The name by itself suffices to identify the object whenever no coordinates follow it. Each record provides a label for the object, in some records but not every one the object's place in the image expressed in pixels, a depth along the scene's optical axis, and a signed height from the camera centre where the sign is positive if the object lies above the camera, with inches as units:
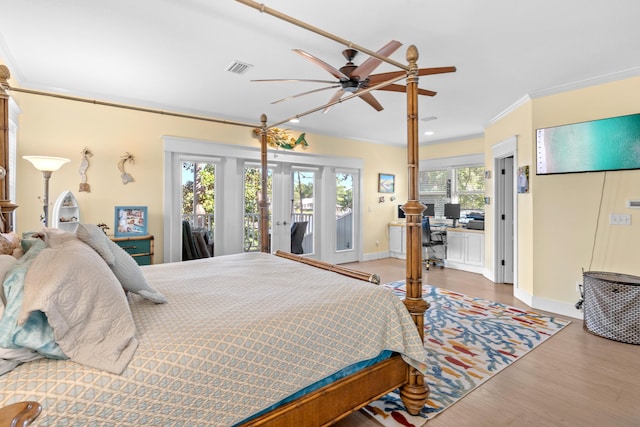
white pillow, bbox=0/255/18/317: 42.0 -7.9
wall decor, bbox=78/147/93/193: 150.2 +20.2
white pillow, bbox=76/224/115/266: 60.8 -5.4
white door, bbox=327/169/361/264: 253.1 -4.9
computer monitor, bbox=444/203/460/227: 246.7 -1.3
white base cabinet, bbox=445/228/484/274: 223.1 -29.2
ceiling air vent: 119.5 +55.3
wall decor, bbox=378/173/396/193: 277.9 +24.0
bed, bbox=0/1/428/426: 41.3 -22.2
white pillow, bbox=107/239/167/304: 62.4 -13.1
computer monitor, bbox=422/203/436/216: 262.2 -0.4
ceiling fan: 89.9 +41.9
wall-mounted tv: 123.6 +26.0
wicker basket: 112.8 -36.0
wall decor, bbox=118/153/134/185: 160.0 +22.7
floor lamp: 121.8 +18.4
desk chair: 229.9 -26.4
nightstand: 151.4 -17.0
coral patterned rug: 80.1 -47.7
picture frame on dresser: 159.8 -4.8
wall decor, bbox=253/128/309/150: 211.6 +48.3
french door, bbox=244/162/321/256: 211.2 +2.5
